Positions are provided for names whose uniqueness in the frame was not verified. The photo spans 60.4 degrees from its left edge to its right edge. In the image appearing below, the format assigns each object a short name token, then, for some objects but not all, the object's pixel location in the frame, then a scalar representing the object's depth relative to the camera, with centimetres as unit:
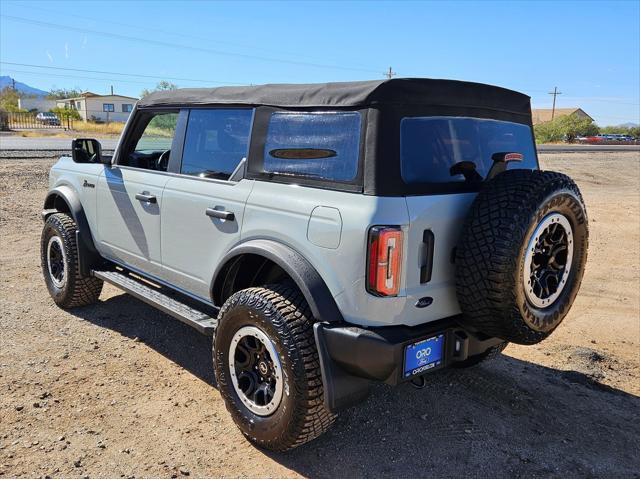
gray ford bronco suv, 259
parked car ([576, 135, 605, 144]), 5934
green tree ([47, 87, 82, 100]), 9695
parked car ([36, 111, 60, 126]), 5544
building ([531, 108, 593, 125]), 10250
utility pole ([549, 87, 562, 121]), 9456
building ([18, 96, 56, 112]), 9294
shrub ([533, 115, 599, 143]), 6512
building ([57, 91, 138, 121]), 7444
